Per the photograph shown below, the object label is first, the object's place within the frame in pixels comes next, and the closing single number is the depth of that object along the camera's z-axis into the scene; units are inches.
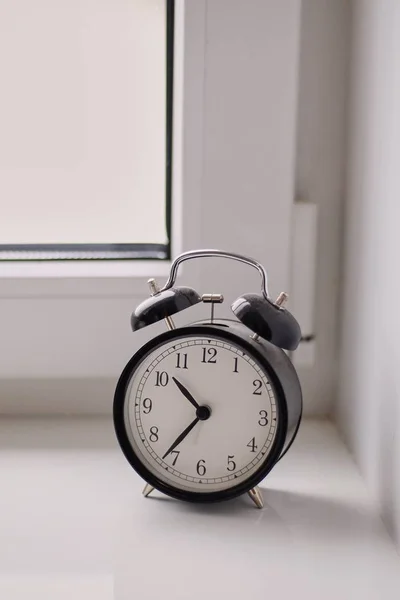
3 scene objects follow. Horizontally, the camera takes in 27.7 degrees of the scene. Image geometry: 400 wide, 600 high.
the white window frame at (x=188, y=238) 37.2
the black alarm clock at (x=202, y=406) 30.0
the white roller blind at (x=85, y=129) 40.2
